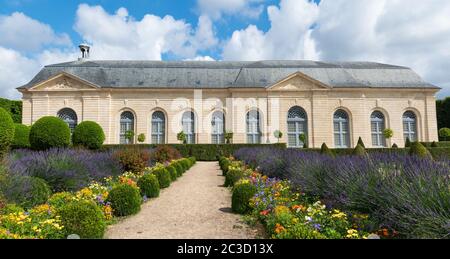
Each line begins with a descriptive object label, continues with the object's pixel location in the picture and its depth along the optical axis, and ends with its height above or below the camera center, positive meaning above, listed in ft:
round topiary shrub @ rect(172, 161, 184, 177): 35.00 -2.72
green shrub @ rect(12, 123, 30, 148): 52.95 +1.63
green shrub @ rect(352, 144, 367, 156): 41.38 -1.08
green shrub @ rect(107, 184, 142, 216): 16.99 -3.16
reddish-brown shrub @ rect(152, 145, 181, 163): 42.86 -1.39
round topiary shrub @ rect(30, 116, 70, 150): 45.06 +1.84
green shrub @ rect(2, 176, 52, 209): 15.05 -2.38
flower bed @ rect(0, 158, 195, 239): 10.77 -2.95
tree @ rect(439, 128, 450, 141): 79.87 +1.99
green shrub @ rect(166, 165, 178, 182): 31.08 -2.86
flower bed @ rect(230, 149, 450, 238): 9.55 -1.98
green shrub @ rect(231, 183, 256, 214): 17.47 -3.23
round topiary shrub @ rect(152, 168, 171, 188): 26.55 -2.86
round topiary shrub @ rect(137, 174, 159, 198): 22.21 -3.05
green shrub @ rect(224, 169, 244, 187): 25.44 -2.82
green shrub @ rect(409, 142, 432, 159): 38.59 -0.85
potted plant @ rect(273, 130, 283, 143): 76.28 +2.38
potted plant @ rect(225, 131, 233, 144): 75.15 +2.00
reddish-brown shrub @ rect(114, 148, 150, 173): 30.50 -1.62
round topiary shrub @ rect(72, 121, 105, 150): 50.34 +1.80
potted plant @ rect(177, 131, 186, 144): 74.23 +1.89
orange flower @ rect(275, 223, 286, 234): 11.00 -3.20
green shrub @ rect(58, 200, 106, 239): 11.80 -3.01
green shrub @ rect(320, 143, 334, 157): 43.47 -0.92
